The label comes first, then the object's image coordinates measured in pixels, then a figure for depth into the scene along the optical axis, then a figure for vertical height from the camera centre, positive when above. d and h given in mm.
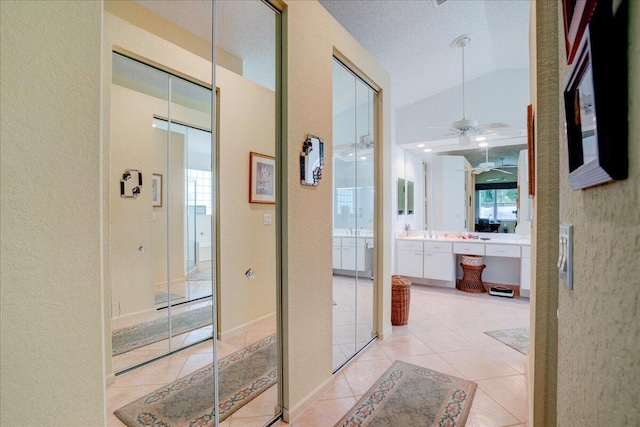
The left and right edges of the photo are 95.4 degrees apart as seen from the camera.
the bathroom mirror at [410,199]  5387 +231
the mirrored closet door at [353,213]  2738 -16
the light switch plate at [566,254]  670 -105
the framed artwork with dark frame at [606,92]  348 +155
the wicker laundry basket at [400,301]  3314 -1029
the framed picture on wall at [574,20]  433 +333
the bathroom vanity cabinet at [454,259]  4363 -786
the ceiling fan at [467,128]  3574 +1147
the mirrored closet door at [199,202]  1400 +52
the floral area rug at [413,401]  1836 -1319
